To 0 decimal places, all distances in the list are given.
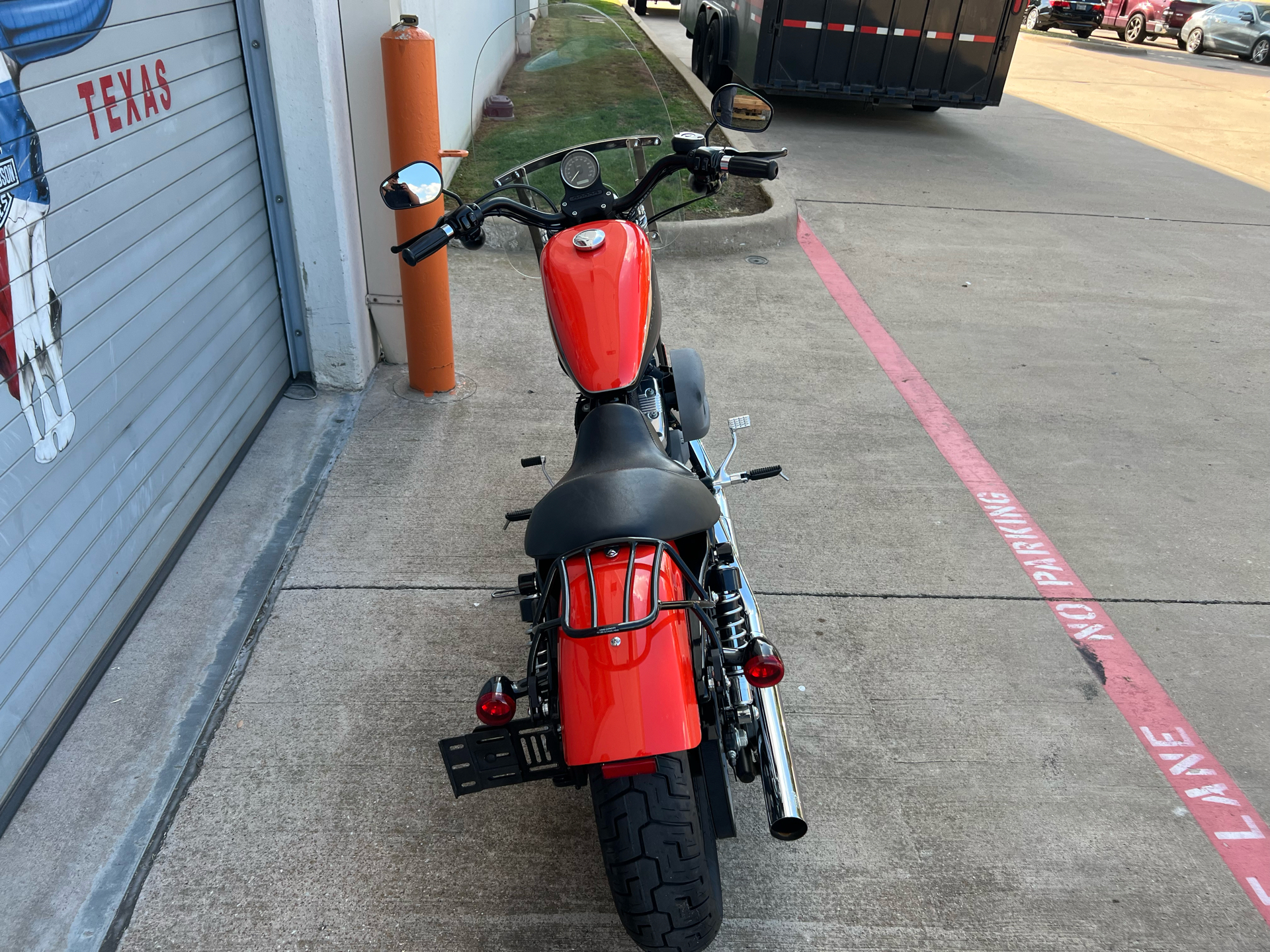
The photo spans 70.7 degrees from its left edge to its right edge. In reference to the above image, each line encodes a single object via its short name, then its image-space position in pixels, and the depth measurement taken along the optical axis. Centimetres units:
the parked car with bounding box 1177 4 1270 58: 2027
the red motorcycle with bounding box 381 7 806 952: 177
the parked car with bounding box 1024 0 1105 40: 2205
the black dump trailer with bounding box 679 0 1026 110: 941
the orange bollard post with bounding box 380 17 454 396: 383
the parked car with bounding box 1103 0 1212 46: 2211
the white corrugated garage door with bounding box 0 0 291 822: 237
